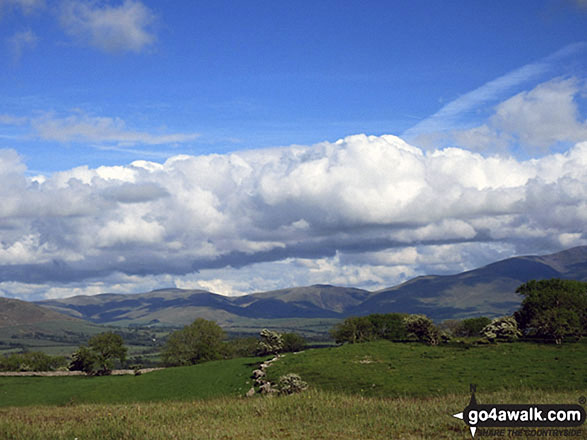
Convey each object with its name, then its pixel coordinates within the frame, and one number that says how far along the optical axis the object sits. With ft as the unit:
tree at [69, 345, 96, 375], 337.11
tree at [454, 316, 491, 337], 490.49
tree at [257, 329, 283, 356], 319.88
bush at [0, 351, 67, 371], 459.15
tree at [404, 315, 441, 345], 289.78
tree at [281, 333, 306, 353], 462.19
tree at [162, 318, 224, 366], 422.00
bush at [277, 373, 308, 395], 188.65
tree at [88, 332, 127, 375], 355.48
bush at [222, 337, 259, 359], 533.14
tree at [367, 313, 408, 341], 425.28
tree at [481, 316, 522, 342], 278.05
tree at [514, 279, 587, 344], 268.00
